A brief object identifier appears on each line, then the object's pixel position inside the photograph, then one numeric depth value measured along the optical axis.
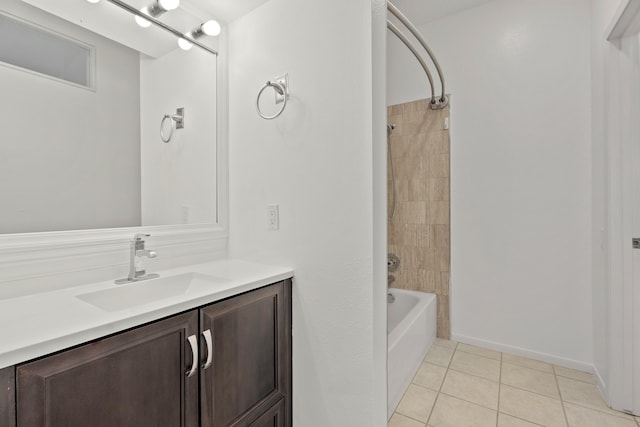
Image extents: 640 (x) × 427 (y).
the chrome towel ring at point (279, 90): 1.40
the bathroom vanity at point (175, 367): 0.69
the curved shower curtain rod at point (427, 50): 1.42
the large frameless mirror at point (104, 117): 1.07
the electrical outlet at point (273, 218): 1.46
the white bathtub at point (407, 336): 1.65
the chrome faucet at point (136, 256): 1.20
